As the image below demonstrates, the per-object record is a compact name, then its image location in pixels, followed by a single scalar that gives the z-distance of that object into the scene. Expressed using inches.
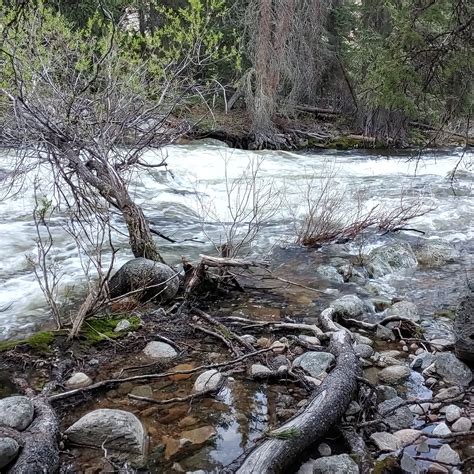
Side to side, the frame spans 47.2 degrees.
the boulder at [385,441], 126.3
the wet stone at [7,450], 108.3
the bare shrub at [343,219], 320.5
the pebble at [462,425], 133.9
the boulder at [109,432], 124.0
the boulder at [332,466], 115.3
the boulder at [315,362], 160.9
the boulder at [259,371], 160.6
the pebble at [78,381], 152.5
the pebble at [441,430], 133.3
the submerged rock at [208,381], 153.9
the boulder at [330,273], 269.1
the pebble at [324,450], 124.6
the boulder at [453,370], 161.9
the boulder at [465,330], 167.5
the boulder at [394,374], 165.5
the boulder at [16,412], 121.4
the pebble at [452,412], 139.3
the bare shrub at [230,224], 261.1
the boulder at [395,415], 138.2
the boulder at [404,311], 216.5
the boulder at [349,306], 214.7
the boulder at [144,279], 219.9
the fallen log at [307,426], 112.9
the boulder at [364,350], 180.9
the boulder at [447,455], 122.0
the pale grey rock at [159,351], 172.9
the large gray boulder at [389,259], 283.6
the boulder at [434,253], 296.5
